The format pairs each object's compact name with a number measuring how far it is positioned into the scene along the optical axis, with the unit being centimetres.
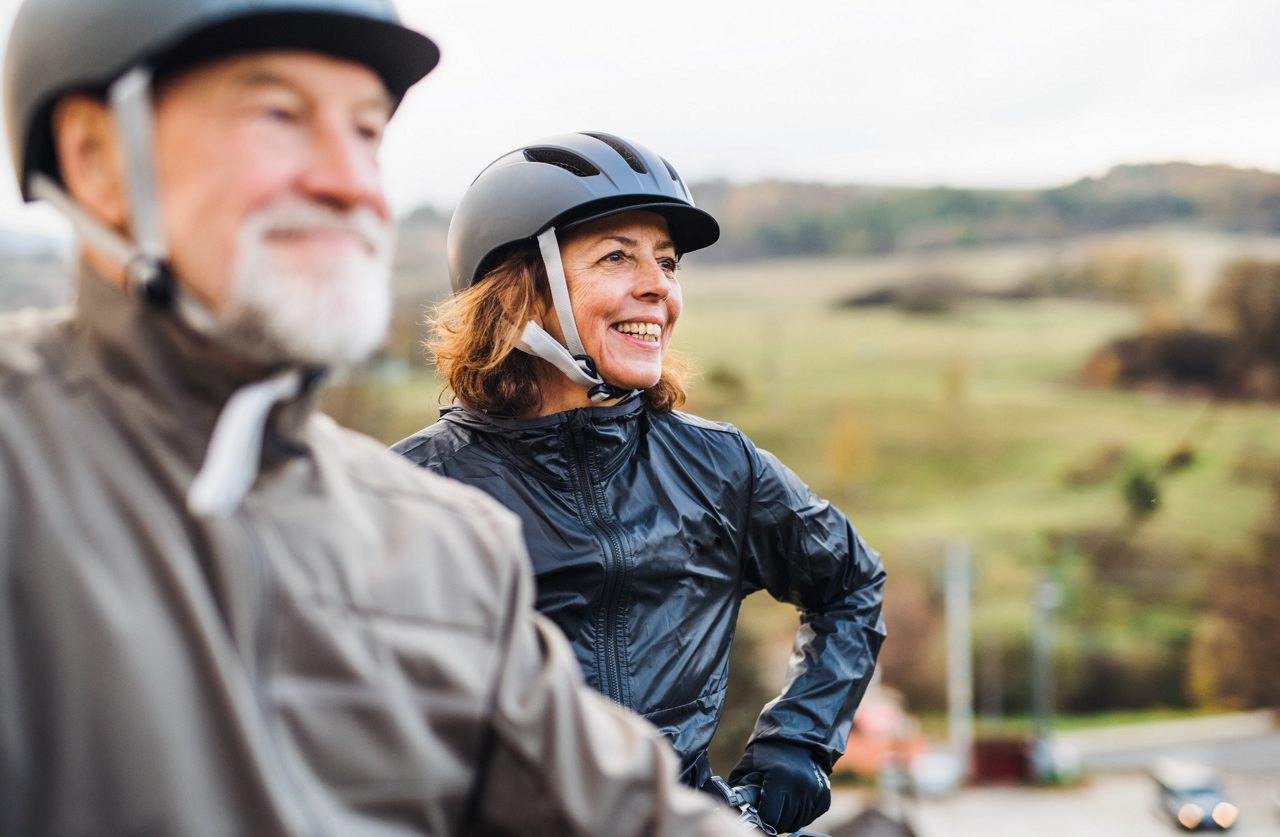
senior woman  337
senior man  162
